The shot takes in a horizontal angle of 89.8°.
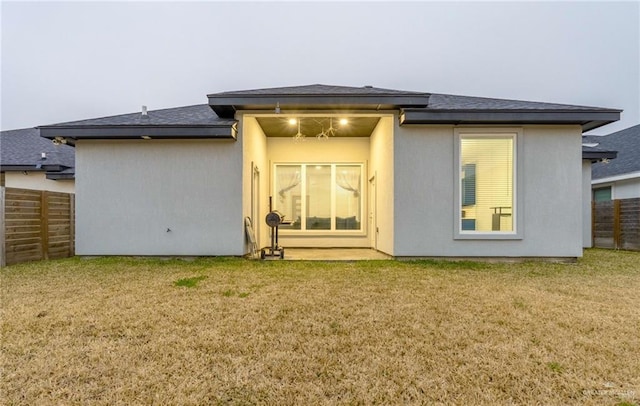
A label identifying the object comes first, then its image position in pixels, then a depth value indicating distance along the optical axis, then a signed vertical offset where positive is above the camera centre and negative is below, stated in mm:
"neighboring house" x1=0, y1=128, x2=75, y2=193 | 10492 +1101
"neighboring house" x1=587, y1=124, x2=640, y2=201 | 11070 +1160
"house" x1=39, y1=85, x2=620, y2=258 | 6305 +616
